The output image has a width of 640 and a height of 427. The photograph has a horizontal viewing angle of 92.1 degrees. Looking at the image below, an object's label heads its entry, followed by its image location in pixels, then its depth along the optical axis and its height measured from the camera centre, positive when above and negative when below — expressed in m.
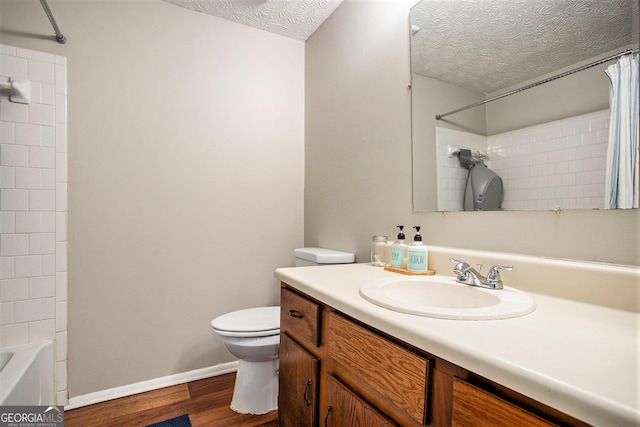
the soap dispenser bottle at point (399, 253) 1.27 -0.16
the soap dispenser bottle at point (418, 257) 1.17 -0.16
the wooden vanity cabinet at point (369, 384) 0.51 -0.37
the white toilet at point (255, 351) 1.51 -0.67
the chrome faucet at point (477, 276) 0.92 -0.19
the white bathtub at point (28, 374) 1.22 -0.69
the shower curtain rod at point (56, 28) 1.34 +0.92
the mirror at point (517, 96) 0.85 +0.40
